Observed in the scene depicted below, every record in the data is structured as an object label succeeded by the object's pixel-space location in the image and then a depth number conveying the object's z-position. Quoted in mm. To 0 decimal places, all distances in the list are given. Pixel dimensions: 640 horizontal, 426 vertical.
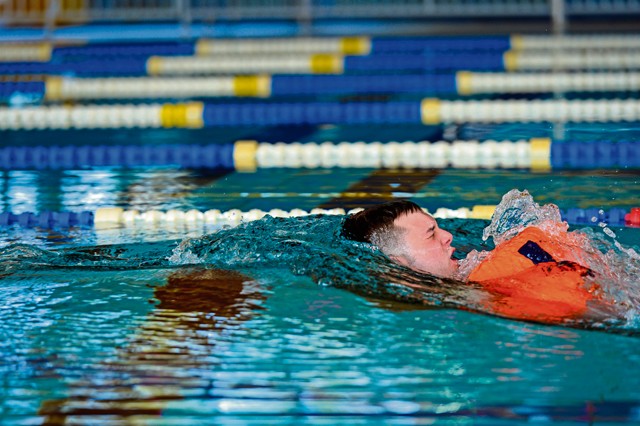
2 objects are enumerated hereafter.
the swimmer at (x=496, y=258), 5185
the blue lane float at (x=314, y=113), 11910
